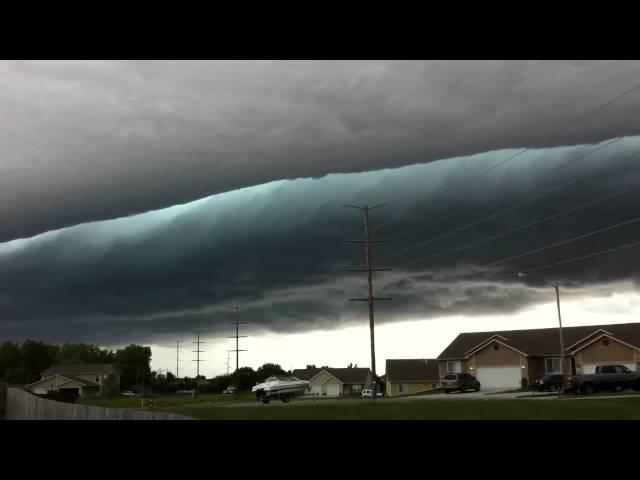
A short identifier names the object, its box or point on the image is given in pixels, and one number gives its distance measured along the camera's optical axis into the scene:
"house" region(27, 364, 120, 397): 110.25
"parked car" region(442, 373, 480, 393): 59.09
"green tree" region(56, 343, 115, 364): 167.12
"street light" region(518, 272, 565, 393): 52.90
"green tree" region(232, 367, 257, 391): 113.65
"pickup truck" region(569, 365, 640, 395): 45.16
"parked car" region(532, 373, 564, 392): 52.19
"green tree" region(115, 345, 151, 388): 166.82
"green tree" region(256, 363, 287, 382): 130.38
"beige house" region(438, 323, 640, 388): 65.94
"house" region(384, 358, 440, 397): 98.31
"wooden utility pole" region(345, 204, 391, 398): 52.12
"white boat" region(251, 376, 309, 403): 49.78
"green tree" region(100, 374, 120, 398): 86.39
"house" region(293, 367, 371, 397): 120.06
